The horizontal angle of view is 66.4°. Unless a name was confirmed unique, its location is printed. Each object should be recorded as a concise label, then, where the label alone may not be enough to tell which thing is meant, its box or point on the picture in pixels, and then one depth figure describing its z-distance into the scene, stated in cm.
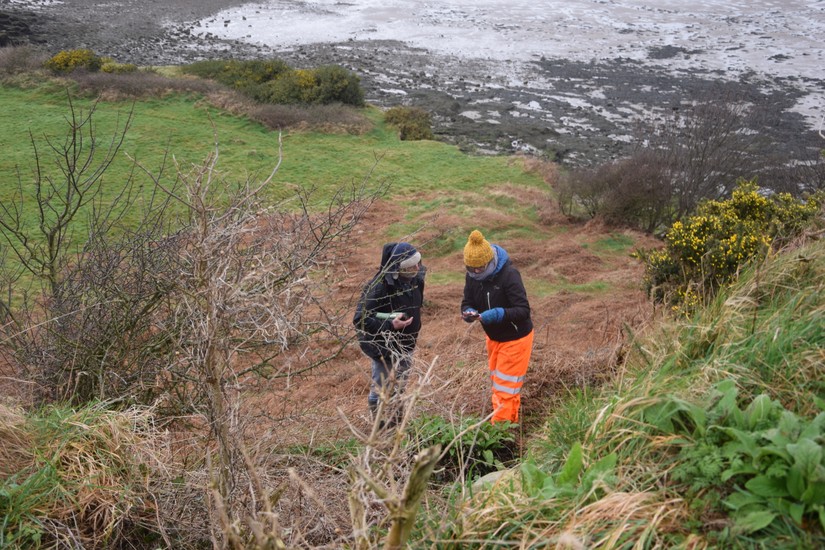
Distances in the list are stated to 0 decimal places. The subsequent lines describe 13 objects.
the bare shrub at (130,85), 2064
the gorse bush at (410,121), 2127
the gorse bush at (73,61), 2248
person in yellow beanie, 506
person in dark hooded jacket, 514
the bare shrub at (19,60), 2206
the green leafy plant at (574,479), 245
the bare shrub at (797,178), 1644
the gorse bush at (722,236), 658
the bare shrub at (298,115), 2020
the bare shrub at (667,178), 1424
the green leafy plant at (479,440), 417
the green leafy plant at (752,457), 201
